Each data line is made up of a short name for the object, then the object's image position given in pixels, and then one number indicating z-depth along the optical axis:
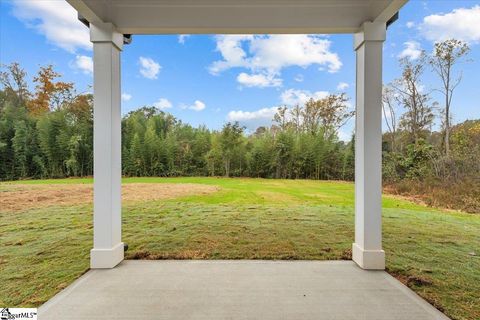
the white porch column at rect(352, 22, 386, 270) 2.57
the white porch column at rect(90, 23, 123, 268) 2.57
